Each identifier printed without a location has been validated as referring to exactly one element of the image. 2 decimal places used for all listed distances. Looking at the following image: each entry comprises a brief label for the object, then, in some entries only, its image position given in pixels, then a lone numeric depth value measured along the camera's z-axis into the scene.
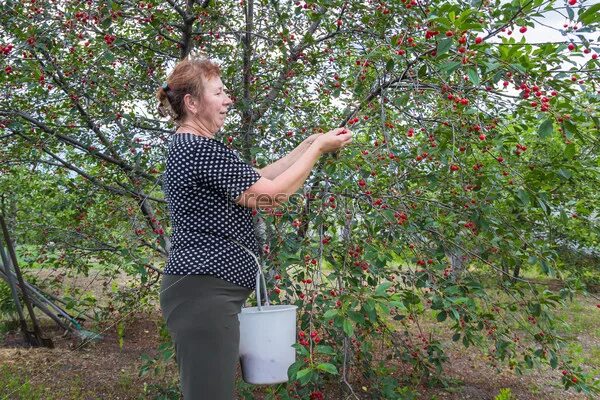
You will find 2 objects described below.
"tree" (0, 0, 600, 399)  2.21
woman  1.53
